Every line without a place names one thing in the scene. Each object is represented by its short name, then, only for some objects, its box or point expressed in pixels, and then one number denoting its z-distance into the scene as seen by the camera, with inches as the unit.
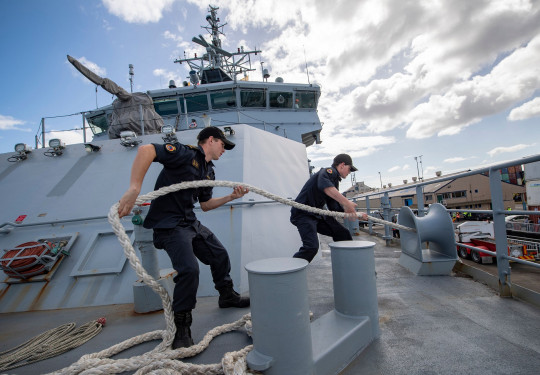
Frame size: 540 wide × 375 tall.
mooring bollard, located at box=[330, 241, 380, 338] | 62.2
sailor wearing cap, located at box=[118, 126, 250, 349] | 59.2
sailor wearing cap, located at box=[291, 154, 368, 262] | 93.0
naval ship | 57.4
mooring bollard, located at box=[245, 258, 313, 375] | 43.5
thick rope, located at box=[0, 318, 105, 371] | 60.3
